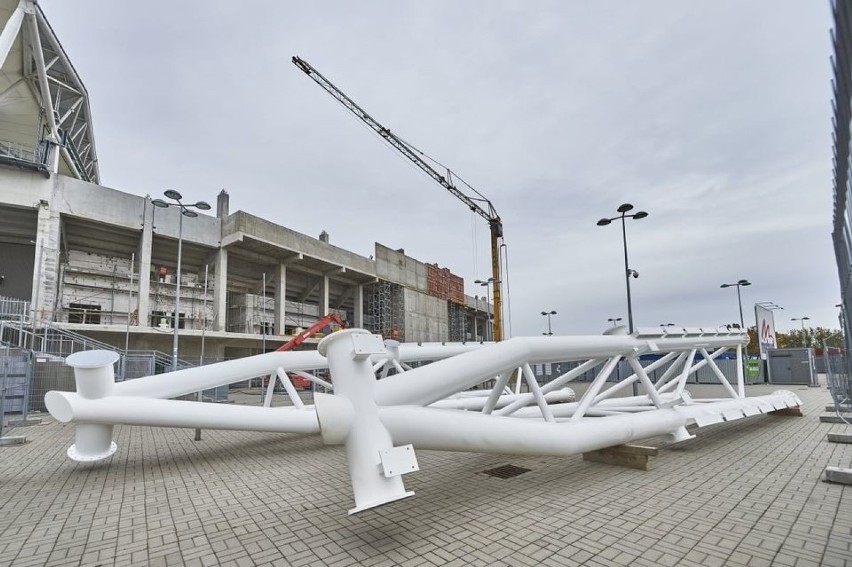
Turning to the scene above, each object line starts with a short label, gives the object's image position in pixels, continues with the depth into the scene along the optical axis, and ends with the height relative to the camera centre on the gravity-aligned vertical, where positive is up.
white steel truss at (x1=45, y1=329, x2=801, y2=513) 4.27 -0.76
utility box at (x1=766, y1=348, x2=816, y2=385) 24.78 -1.43
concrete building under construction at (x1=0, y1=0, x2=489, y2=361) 26.44 +7.90
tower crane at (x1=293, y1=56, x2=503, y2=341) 50.50 +22.14
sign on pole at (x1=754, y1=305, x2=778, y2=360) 25.55 +0.78
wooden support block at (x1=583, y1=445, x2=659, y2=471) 6.86 -1.83
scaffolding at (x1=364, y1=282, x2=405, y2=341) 52.28 +4.47
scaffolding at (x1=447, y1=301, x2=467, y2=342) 67.81 +3.68
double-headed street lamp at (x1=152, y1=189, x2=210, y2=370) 17.00 +5.86
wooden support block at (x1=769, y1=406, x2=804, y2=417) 12.12 -1.92
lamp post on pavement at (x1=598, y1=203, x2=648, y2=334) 20.64 +6.00
